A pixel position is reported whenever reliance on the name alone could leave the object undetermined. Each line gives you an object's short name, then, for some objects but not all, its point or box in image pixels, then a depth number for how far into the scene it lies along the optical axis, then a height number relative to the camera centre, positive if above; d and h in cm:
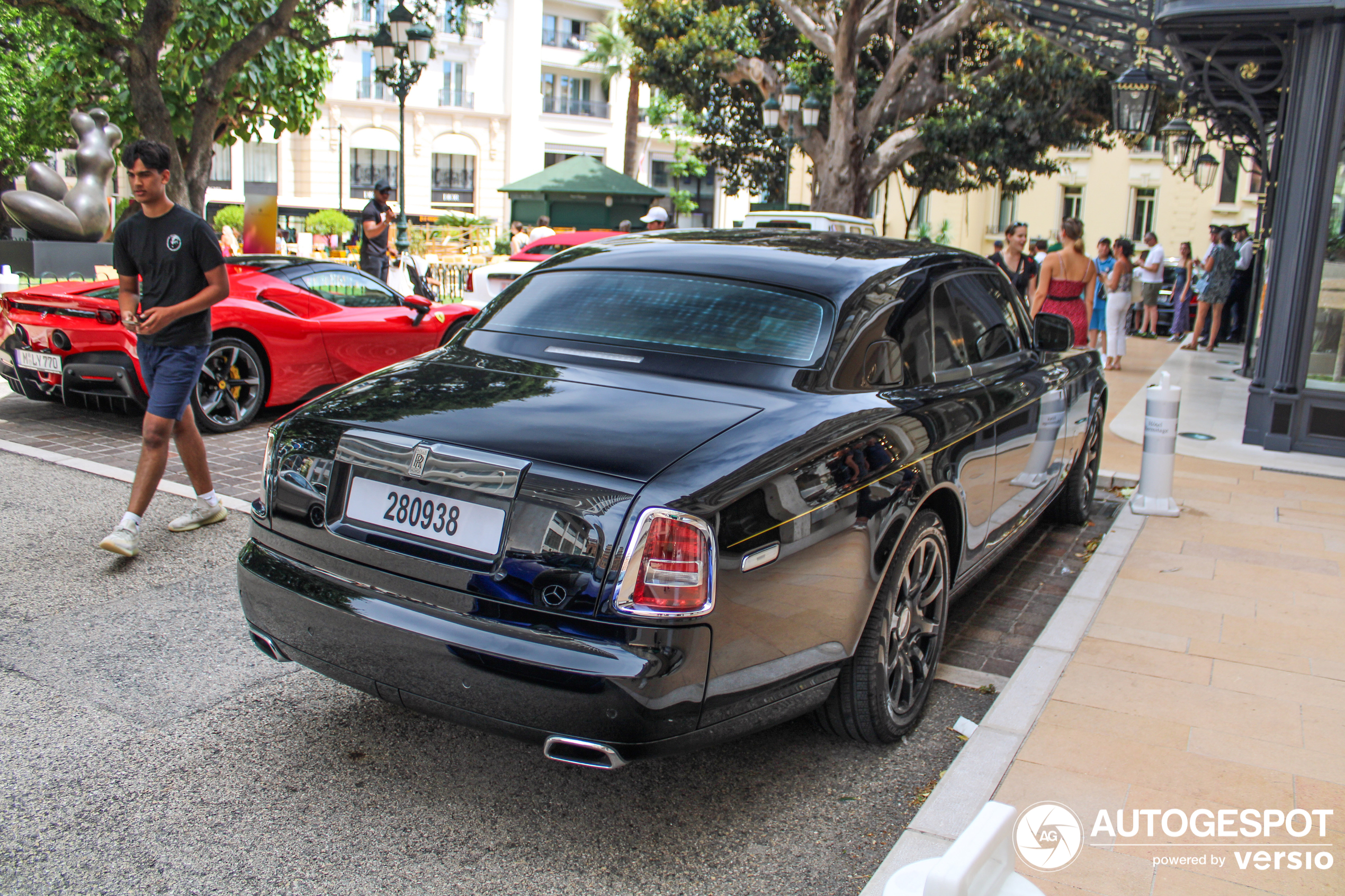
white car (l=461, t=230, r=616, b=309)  1216 -22
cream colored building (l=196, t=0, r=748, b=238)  5216 +664
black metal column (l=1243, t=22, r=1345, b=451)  827 +56
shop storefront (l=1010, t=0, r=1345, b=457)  827 +62
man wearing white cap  1443 +59
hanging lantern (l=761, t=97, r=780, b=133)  2316 +338
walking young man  506 -29
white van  1378 +64
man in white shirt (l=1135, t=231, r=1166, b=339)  1958 +16
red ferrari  720 -71
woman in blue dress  1591 -45
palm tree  5262 +1041
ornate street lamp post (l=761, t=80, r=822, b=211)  2278 +342
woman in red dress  1177 -2
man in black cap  1196 +16
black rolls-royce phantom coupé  251 -64
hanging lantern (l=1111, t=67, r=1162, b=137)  1163 +207
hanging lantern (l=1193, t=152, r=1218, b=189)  1664 +194
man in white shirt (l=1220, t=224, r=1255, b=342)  1839 +6
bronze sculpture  1862 +62
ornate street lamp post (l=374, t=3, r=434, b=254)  1570 +298
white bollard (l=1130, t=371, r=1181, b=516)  638 -99
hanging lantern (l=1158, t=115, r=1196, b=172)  1490 +218
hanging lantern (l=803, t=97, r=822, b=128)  2255 +333
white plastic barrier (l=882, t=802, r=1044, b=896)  121 -68
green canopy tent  2759 +174
